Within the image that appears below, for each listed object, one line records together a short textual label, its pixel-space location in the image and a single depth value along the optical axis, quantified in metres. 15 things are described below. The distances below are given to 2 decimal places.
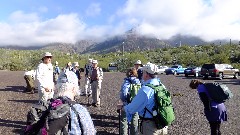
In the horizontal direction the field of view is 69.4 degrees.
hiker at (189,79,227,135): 3.35
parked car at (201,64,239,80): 16.20
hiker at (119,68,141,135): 3.61
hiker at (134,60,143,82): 4.67
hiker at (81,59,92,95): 7.01
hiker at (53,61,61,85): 8.80
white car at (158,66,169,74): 25.22
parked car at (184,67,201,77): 19.24
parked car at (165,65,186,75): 23.38
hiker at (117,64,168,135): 2.34
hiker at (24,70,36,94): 8.93
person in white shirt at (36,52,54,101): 3.94
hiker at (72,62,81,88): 7.76
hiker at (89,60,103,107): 6.36
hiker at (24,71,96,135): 1.48
